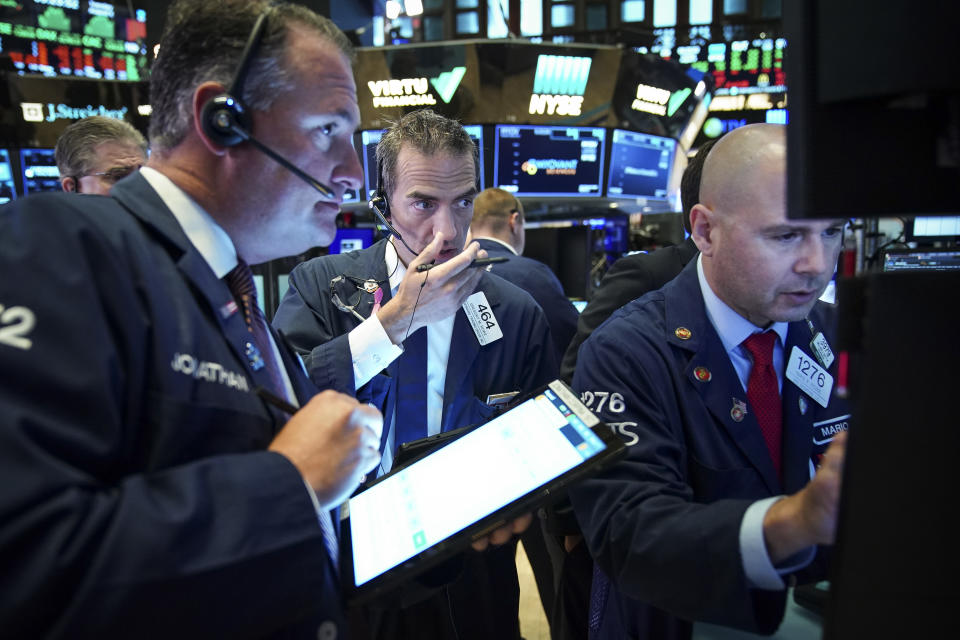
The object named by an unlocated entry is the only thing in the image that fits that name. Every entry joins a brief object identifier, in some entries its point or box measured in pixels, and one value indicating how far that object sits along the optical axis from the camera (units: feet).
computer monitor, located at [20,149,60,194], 19.16
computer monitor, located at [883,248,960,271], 8.37
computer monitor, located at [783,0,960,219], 1.72
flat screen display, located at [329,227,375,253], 16.94
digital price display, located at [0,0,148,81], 24.76
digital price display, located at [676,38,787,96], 31.32
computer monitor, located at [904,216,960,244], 9.52
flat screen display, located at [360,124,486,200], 17.76
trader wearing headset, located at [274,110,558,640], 5.12
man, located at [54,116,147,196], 8.16
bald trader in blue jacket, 3.26
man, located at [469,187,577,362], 8.70
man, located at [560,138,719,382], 6.96
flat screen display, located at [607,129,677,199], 19.45
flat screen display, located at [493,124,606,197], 18.57
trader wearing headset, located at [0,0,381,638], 2.02
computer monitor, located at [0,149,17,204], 19.08
